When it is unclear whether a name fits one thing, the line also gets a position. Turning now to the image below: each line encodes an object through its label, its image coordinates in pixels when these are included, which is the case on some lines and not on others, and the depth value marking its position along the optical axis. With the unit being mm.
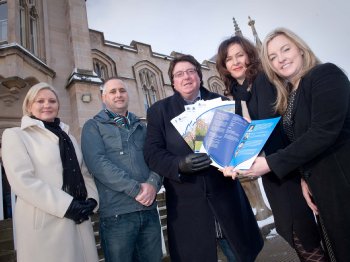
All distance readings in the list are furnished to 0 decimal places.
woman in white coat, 1786
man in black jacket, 1756
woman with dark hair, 1569
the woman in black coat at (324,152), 1322
